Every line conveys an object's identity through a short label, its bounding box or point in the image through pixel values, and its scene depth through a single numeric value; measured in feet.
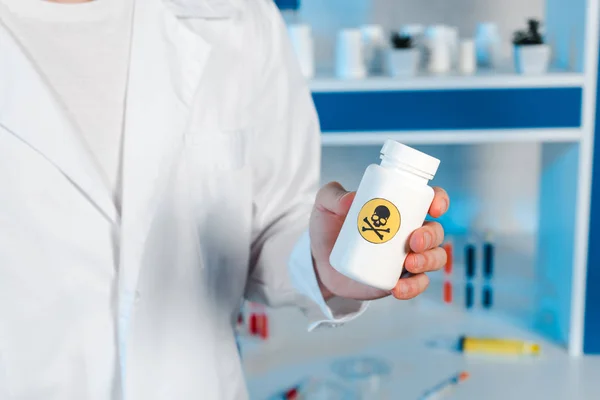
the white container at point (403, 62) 5.90
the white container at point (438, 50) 6.08
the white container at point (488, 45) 6.30
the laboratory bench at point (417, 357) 5.12
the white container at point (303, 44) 6.03
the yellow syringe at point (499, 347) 5.58
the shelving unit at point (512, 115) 5.60
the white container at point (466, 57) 6.05
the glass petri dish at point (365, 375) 5.07
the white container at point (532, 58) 5.75
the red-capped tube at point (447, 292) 6.42
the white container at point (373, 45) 6.33
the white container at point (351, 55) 6.03
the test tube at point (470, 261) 6.42
